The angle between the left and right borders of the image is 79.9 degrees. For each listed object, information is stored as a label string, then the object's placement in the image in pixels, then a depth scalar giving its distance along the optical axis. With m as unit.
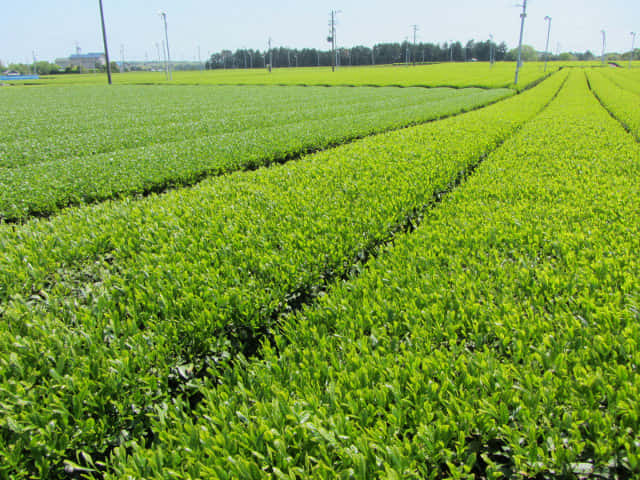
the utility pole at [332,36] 82.34
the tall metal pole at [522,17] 36.88
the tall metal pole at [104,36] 53.84
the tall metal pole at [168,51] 62.98
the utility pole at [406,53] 119.79
